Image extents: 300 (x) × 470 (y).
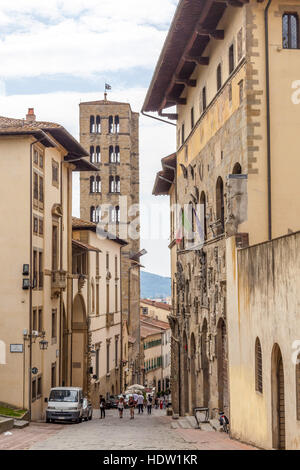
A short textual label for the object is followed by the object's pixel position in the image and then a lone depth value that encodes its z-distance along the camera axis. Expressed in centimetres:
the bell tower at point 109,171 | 8775
